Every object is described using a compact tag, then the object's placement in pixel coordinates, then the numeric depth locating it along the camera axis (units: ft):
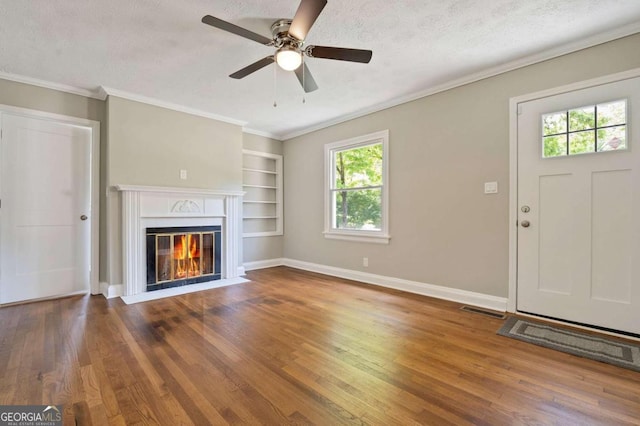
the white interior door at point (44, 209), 10.72
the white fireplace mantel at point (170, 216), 11.97
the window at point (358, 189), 13.67
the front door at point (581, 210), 7.94
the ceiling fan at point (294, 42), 6.16
